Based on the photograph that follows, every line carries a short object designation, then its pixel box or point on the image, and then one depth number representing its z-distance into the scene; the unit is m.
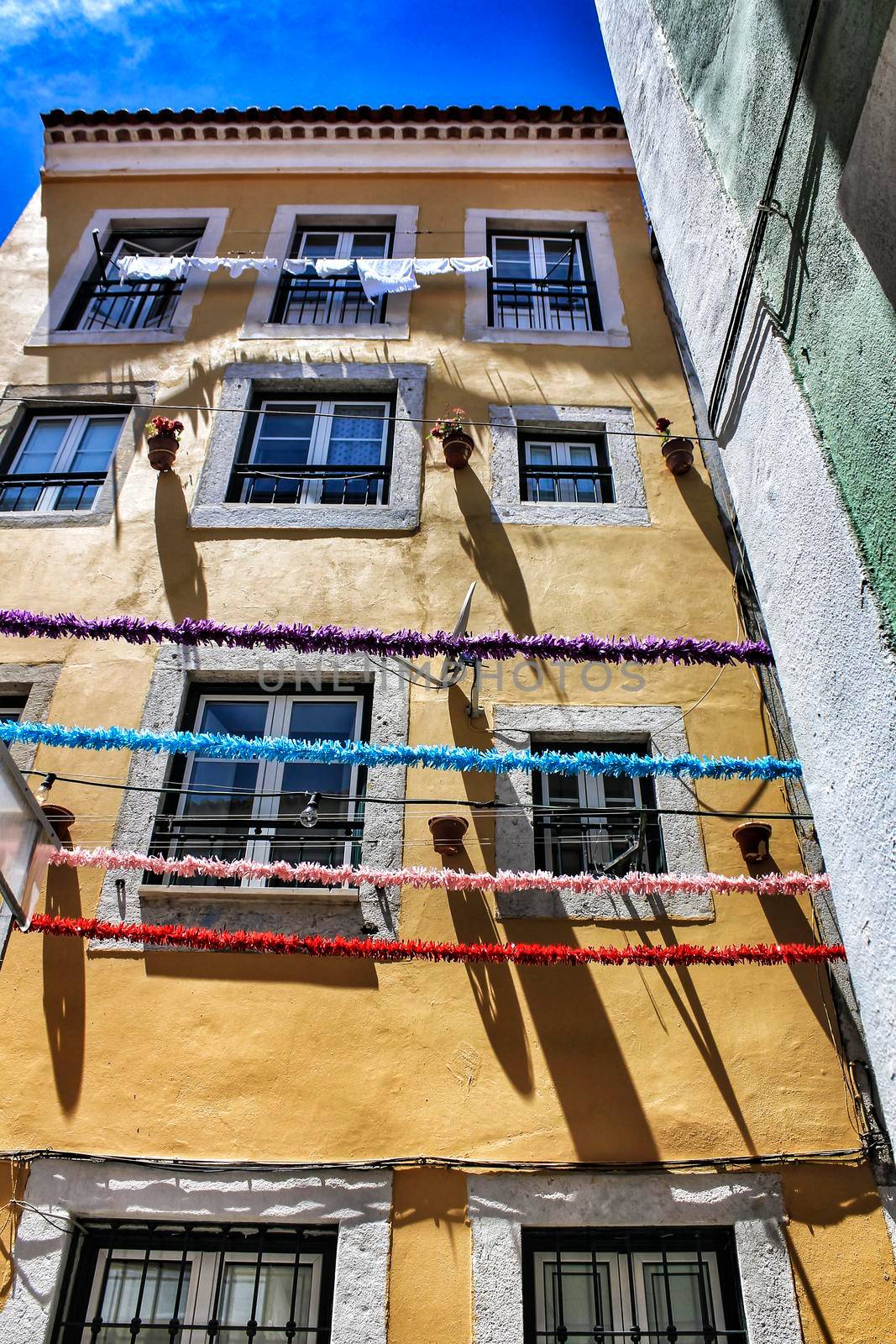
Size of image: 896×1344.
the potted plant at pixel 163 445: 7.86
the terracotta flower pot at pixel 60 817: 5.93
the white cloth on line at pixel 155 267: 9.51
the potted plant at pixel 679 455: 7.92
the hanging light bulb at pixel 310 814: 5.34
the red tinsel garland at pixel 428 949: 5.21
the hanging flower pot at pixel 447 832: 5.87
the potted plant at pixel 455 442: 7.88
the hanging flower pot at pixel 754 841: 5.86
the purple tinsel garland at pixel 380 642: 5.69
